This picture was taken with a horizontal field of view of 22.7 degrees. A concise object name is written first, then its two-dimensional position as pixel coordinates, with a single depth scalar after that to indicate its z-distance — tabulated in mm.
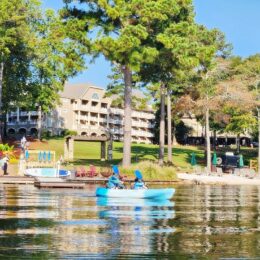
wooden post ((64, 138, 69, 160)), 73250
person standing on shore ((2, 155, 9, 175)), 52188
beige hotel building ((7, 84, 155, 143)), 135000
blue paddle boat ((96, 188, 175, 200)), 35612
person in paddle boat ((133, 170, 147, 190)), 36559
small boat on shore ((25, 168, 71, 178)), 52269
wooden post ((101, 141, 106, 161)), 73375
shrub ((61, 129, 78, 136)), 122762
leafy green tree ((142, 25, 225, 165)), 54375
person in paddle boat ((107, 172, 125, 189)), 36759
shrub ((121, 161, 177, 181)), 52688
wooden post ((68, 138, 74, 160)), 72750
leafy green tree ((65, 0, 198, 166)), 52844
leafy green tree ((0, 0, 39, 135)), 73125
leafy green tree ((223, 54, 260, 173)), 71250
